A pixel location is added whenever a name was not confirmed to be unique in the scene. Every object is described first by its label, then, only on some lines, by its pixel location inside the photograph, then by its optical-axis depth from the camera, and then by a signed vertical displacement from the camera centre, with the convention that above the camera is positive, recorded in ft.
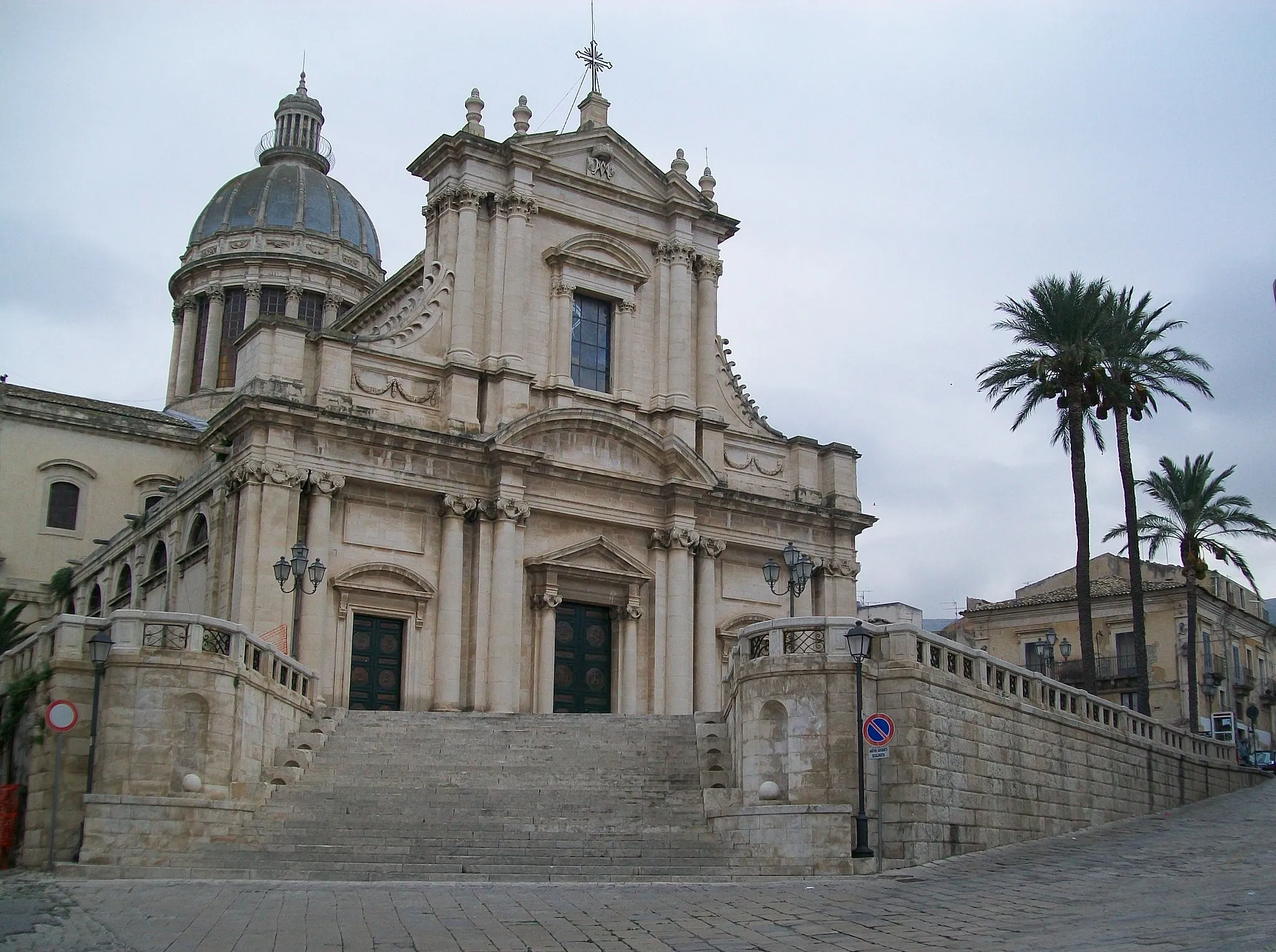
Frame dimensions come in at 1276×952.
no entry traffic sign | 61.11 +1.80
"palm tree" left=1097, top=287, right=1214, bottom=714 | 114.32 +34.17
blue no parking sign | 60.90 +1.85
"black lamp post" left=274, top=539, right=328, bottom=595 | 84.69 +11.81
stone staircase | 59.82 -1.91
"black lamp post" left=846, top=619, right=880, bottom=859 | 61.26 +4.87
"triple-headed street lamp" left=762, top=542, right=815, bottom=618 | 79.30 +11.30
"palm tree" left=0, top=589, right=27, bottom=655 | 102.99 +9.59
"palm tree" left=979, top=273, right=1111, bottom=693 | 115.34 +34.51
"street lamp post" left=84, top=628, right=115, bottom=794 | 63.62 +4.61
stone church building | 98.43 +21.74
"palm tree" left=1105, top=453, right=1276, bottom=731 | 143.43 +26.07
